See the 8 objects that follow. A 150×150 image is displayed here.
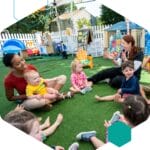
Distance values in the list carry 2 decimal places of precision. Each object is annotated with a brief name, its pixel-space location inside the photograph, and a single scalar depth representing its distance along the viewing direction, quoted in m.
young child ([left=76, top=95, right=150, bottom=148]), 0.60
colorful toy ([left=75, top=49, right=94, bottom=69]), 2.61
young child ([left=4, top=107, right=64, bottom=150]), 0.64
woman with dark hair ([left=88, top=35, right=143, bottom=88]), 1.42
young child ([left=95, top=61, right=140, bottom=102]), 1.33
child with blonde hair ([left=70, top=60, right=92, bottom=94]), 1.75
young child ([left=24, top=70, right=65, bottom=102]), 1.35
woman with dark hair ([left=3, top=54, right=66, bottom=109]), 1.29
